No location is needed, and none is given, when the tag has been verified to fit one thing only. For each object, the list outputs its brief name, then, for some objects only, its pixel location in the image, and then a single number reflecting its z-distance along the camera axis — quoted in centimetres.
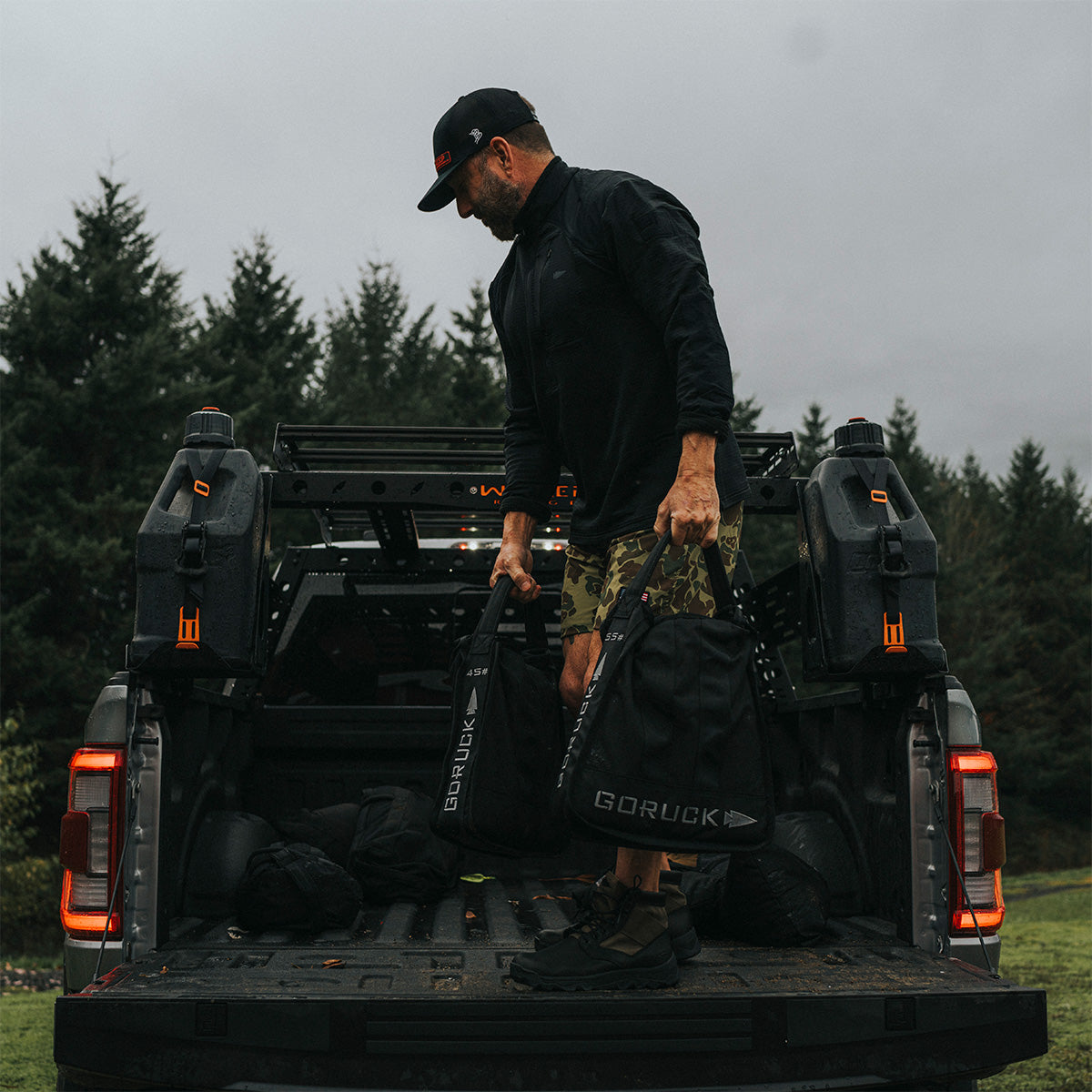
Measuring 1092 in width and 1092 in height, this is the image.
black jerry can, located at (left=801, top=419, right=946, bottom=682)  300
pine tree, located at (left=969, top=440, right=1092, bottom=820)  4091
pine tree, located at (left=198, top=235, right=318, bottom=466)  2730
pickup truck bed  220
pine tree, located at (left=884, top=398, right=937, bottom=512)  4025
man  254
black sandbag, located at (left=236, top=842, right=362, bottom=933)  314
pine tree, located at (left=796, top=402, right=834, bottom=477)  3972
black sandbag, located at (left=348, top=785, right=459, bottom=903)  372
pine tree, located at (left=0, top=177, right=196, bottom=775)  2067
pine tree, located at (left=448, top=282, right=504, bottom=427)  3262
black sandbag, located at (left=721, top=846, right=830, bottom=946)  297
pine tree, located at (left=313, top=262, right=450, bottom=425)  4119
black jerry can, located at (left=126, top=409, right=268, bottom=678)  296
